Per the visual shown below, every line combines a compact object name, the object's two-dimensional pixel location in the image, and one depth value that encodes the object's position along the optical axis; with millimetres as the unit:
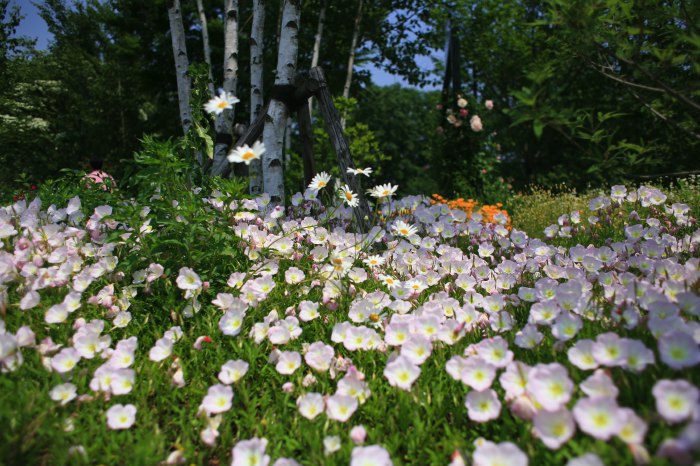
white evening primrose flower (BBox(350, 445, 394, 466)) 1196
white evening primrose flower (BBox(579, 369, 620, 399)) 1213
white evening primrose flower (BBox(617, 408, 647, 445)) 1032
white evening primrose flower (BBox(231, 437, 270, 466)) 1271
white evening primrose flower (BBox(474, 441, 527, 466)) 1121
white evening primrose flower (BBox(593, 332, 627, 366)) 1289
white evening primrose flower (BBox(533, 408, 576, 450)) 1133
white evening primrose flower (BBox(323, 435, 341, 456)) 1313
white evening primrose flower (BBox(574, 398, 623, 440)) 1064
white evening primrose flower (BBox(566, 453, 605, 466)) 1014
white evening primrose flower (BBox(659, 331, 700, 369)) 1171
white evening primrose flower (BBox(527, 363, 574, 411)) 1217
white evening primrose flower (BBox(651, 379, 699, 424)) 1023
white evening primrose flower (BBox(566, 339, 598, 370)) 1363
